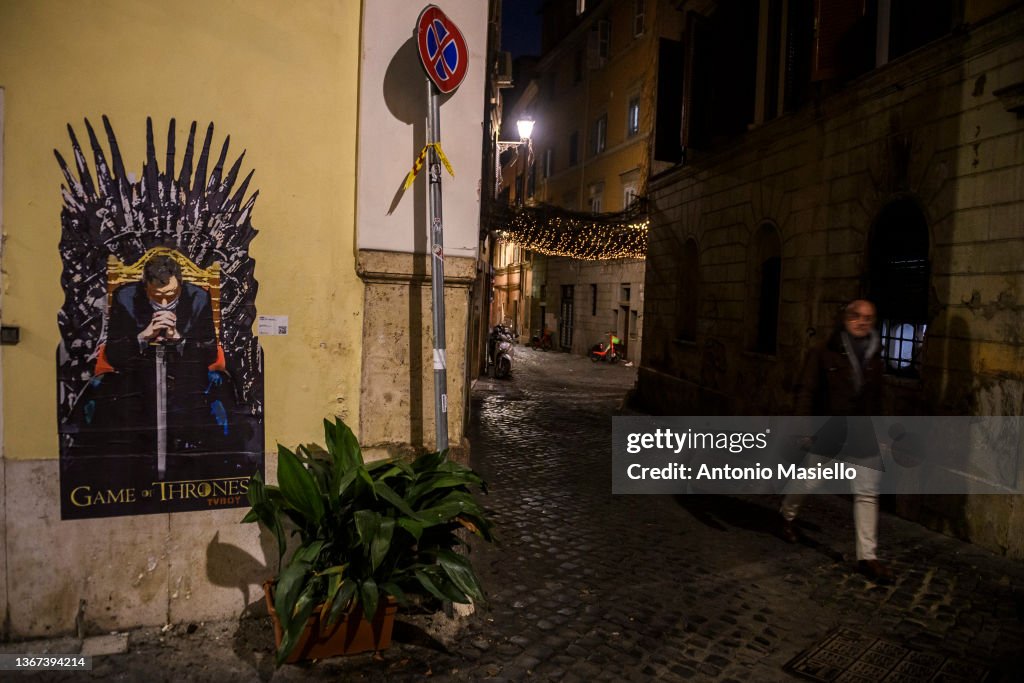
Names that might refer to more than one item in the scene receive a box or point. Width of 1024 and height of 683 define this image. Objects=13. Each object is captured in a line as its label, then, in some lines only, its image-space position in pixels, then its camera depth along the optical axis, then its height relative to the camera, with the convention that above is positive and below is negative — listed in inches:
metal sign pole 146.2 +7.6
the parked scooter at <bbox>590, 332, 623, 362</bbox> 949.2 -70.8
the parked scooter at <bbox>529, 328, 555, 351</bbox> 1237.1 -76.5
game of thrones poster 136.9 -9.9
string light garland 595.2 +74.4
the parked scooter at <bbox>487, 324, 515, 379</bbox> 711.7 -55.9
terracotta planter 125.3 -67.9
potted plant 120.0 -48.5
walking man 182.1 -27.8
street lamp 631.2 +174.6
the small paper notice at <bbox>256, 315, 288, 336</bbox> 147.8 -7.0
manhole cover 131.1 -75.2
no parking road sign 141.6 +58.0
